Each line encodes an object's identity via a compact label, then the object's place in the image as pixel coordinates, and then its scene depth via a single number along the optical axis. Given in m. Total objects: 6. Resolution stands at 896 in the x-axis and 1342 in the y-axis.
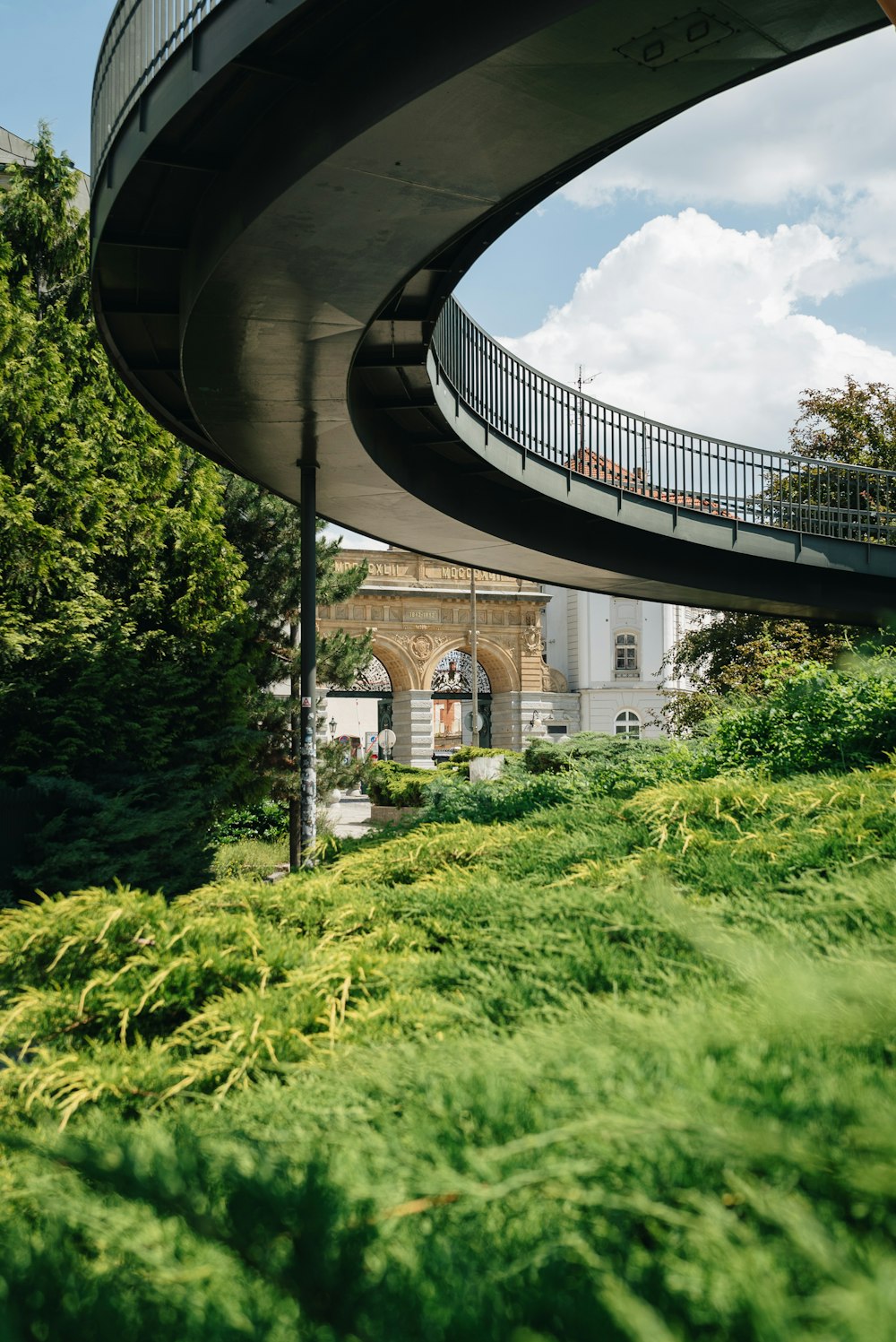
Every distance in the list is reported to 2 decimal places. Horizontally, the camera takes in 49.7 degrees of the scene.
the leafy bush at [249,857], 18.48
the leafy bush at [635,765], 7.61
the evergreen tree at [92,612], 12.20
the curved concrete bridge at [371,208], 5.61
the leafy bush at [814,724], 7.25
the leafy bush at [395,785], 25.31
